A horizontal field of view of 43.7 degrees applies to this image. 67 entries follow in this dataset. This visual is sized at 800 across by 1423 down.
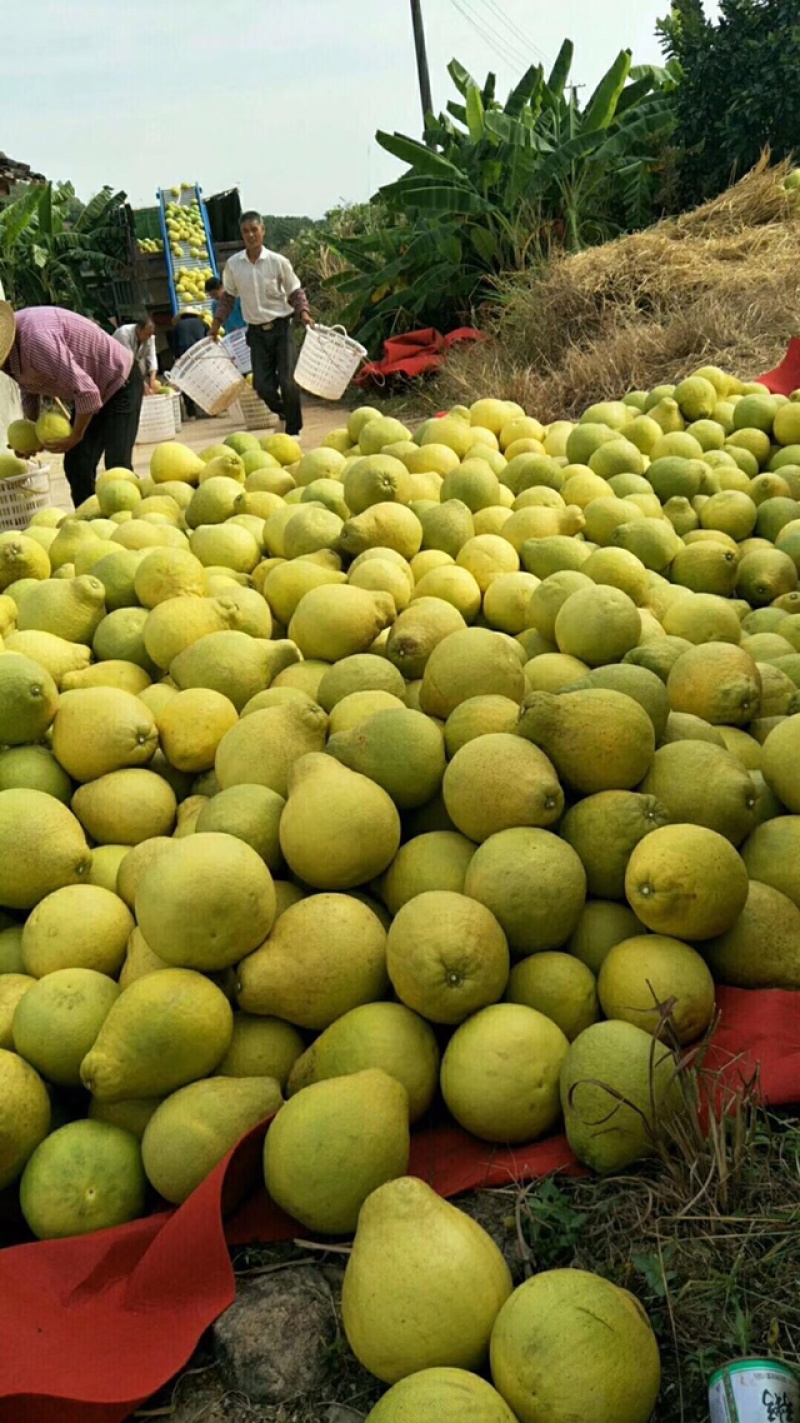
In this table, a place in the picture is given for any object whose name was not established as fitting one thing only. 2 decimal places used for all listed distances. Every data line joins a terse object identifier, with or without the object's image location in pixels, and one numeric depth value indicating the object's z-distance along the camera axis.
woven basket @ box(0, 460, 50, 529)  5.41
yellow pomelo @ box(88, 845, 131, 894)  2.24
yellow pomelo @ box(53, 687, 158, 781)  2.40
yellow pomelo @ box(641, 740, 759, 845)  2.01
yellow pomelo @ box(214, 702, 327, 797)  2.25
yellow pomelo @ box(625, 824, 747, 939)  1.78
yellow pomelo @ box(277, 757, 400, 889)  1.96
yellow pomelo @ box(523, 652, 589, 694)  2.44
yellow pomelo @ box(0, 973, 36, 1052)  1.95
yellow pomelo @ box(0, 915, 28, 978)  2.17
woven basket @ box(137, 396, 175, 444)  11.30
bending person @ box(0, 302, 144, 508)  6.17
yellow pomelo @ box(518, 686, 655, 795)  2.04
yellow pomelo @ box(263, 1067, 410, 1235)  1.55
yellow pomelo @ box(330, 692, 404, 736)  2.34
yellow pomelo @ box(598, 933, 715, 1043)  1.74
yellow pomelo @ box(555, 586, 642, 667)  2.48
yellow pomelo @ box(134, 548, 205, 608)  2.93
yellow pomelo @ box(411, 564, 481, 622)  2.96
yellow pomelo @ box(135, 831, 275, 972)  1.82
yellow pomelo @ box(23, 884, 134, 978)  2.03
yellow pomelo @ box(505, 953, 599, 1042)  1.83
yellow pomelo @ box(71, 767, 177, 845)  2.33
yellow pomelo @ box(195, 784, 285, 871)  2.07
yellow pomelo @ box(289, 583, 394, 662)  2.70
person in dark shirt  15.02
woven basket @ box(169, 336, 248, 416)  9.01
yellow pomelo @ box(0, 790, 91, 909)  2.15
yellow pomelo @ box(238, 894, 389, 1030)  1.85
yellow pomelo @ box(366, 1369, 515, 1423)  1.17
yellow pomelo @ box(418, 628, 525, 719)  2.36
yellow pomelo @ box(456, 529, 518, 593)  3.10
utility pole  20.36
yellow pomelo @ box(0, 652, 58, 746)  2.40
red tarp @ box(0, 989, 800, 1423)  1.45
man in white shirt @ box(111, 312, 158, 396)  10.71
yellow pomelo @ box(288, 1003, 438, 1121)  1.74
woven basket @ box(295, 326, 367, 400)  8.97
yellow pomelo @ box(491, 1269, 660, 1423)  1.20
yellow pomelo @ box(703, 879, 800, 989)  1.91
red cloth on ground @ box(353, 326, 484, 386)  11.98
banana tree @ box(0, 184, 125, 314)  18.81
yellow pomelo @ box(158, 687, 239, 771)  2.46
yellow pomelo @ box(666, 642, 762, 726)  2.35
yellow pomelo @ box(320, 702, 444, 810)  2.14
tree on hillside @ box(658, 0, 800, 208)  13.55
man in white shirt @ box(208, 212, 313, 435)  10.55
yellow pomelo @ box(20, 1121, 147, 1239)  1.73
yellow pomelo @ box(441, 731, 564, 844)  1.96
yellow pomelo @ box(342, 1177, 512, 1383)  1.31
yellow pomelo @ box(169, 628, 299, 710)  2.62
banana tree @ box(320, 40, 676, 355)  11.84
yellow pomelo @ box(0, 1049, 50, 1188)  1.77
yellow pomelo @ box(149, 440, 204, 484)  4.20
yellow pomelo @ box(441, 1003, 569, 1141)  1.69
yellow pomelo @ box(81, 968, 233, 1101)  1.72
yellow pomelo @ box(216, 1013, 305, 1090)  1.86
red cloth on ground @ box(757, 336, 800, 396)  5.47
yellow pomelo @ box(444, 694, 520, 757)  2.20
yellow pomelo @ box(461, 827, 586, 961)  1.85
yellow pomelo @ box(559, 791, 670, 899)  1.96
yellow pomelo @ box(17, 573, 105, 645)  2.93
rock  1.43
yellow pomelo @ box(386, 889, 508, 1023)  1.73
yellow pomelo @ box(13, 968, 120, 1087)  1.87
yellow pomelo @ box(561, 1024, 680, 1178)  1.58
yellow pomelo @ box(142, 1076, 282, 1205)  1.69
